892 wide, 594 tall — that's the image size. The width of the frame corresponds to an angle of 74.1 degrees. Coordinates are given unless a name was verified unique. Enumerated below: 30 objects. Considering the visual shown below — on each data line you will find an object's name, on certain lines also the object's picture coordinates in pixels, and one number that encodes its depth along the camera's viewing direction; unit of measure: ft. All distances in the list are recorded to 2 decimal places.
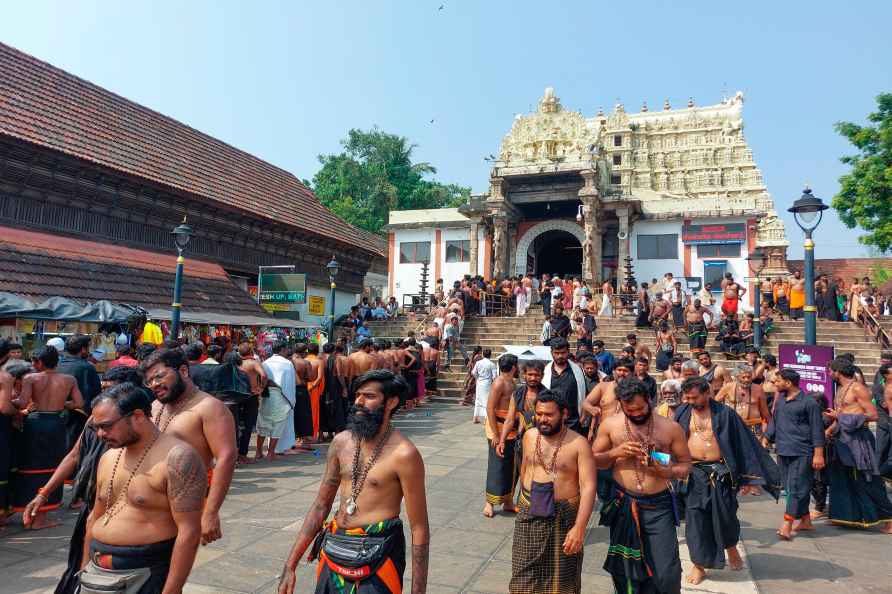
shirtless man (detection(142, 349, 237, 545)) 11.49
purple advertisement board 23.85
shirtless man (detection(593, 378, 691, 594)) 11.89
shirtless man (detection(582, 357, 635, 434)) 20.38
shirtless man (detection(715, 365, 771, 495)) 26.66
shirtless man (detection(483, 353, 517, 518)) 19.61
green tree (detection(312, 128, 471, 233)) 147.64
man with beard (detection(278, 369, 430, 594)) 8.46
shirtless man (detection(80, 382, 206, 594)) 8.00
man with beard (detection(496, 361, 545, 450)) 17.93
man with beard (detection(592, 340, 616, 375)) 36.29
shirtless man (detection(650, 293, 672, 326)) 59.00
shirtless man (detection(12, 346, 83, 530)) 17.67
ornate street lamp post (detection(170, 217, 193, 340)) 33.29
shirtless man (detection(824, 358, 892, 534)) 19.61
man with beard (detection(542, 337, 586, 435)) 20.89
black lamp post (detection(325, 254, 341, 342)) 51.96
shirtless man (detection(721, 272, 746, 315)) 56.44
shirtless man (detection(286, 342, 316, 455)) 30.83
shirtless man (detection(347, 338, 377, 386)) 34.60
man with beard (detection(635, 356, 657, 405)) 25.17
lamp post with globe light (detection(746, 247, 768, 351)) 48.29
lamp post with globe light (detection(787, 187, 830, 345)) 26.86
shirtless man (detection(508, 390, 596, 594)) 11.41
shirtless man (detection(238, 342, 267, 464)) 27.04
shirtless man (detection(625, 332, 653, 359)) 39.04
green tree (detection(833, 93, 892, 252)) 70.54
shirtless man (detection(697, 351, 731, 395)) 27.68
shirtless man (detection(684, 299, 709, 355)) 51.39
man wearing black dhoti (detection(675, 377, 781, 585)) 15.08
